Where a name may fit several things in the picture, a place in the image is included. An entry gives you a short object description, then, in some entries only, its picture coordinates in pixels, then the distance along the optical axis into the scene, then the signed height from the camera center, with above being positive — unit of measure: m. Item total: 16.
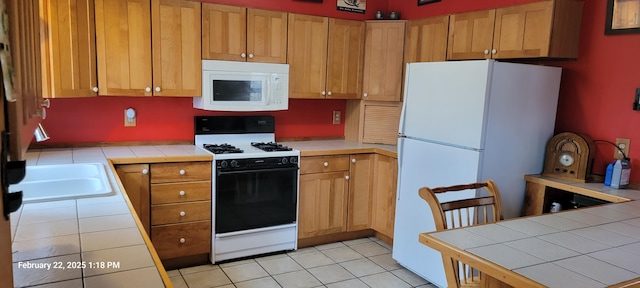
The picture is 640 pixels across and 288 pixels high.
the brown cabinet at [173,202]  2.92 -0.78
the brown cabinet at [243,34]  3.29 +0.46
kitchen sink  2.15 -0.50
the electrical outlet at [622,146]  2.68 -0.23
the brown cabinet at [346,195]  3.57 -0.82
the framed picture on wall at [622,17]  2.58 +0.55
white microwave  3.32 +0.05
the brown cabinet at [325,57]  3.66 +0.34
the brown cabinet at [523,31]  2.77 +0.49
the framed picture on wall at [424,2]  3.88 +0.88
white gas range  3.20 -0.76
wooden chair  1.67 -0.46
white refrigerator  2.62 -0.18
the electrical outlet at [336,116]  4.27 -0.19
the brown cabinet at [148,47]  2.96 +0.29
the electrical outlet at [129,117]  3.36 -0.22
